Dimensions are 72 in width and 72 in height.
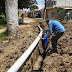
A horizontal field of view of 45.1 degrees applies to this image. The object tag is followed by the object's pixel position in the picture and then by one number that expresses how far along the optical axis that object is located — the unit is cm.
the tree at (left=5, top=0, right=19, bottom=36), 579
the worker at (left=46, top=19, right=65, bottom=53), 346
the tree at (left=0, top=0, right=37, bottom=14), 1056
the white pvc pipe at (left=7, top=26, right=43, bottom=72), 187
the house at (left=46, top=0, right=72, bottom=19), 1792
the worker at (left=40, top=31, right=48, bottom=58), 403
